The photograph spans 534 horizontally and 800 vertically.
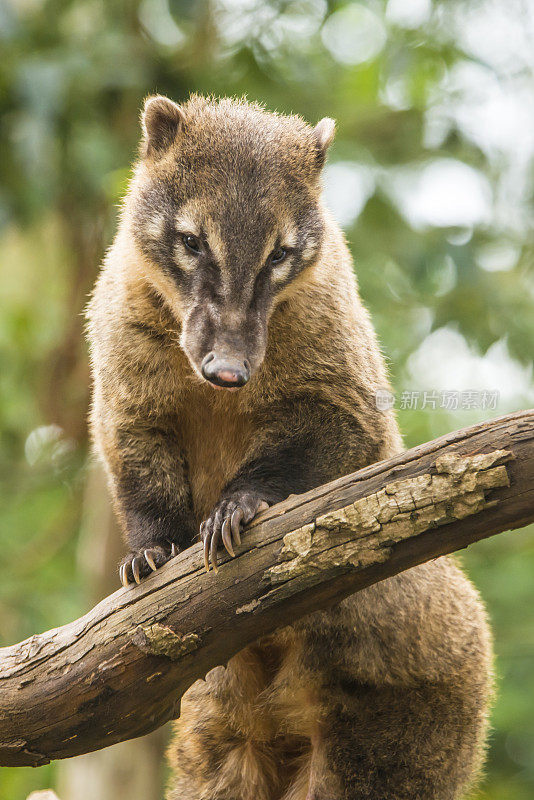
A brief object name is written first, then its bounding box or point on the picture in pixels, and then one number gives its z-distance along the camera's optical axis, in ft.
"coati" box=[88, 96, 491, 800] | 27.37
